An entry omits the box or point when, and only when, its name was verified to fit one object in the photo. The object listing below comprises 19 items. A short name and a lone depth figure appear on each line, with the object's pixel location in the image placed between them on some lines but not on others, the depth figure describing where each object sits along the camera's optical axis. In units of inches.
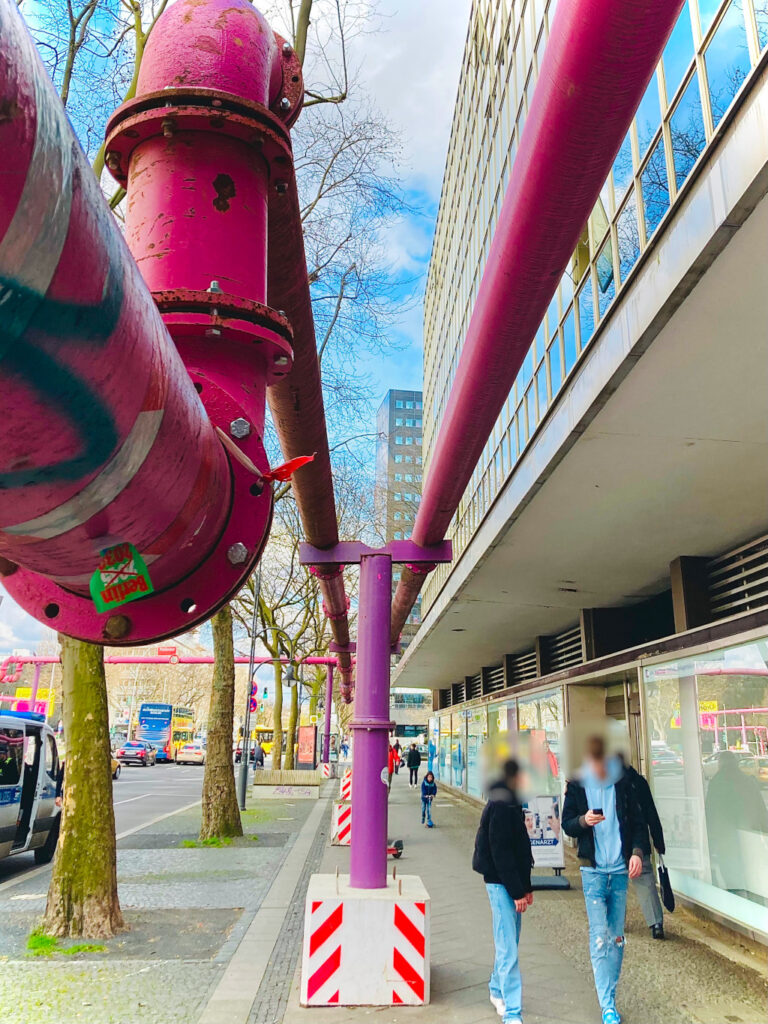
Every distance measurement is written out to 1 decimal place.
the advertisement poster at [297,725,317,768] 1465.3
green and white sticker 48.4
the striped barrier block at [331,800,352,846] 498.0
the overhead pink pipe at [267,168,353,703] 103.8
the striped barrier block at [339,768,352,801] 604.6
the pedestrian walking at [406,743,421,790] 1077.8
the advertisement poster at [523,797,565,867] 376.5
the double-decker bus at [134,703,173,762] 1941.4
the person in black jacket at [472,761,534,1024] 190.4
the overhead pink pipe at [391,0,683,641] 72.0
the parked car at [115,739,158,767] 1753.2
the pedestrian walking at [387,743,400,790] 1044.7
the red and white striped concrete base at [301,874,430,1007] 202.2
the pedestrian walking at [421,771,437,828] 645.3
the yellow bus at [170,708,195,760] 2133.4
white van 426.9
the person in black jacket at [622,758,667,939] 275.7
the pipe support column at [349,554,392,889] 230.7
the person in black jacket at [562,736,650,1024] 192.9
